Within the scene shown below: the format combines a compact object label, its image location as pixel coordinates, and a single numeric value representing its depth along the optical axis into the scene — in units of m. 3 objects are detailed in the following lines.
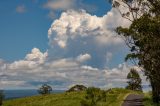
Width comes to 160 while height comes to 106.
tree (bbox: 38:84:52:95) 127.68
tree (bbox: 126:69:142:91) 131.83
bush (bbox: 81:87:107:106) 47.84
